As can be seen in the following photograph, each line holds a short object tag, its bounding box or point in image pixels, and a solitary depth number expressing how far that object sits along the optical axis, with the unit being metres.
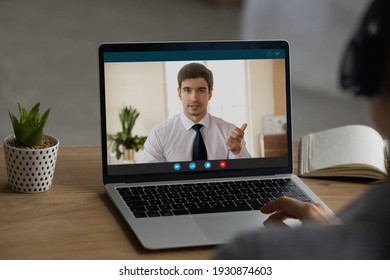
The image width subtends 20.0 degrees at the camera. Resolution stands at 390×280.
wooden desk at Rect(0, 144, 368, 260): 1.46
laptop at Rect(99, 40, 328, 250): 1.65
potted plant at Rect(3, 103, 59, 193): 1.64
